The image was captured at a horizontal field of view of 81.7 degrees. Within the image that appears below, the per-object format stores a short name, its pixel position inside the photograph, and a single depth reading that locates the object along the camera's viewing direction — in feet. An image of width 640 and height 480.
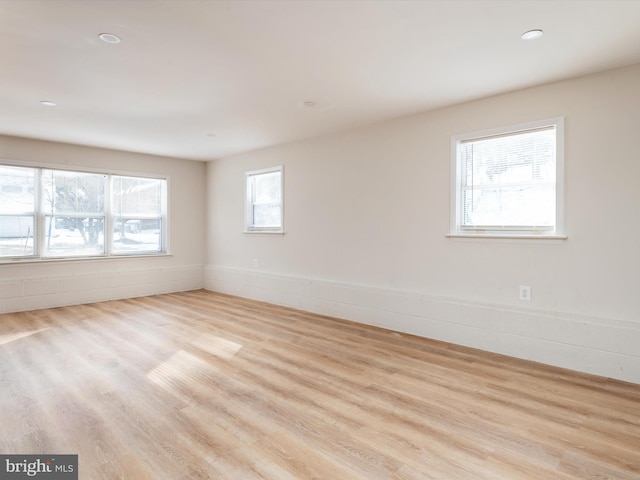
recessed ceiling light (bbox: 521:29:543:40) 8.13
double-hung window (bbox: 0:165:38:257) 17.10
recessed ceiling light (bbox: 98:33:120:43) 8.24
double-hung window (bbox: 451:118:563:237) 11.13
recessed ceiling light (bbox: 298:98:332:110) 12.55
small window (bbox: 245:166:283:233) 19.71
